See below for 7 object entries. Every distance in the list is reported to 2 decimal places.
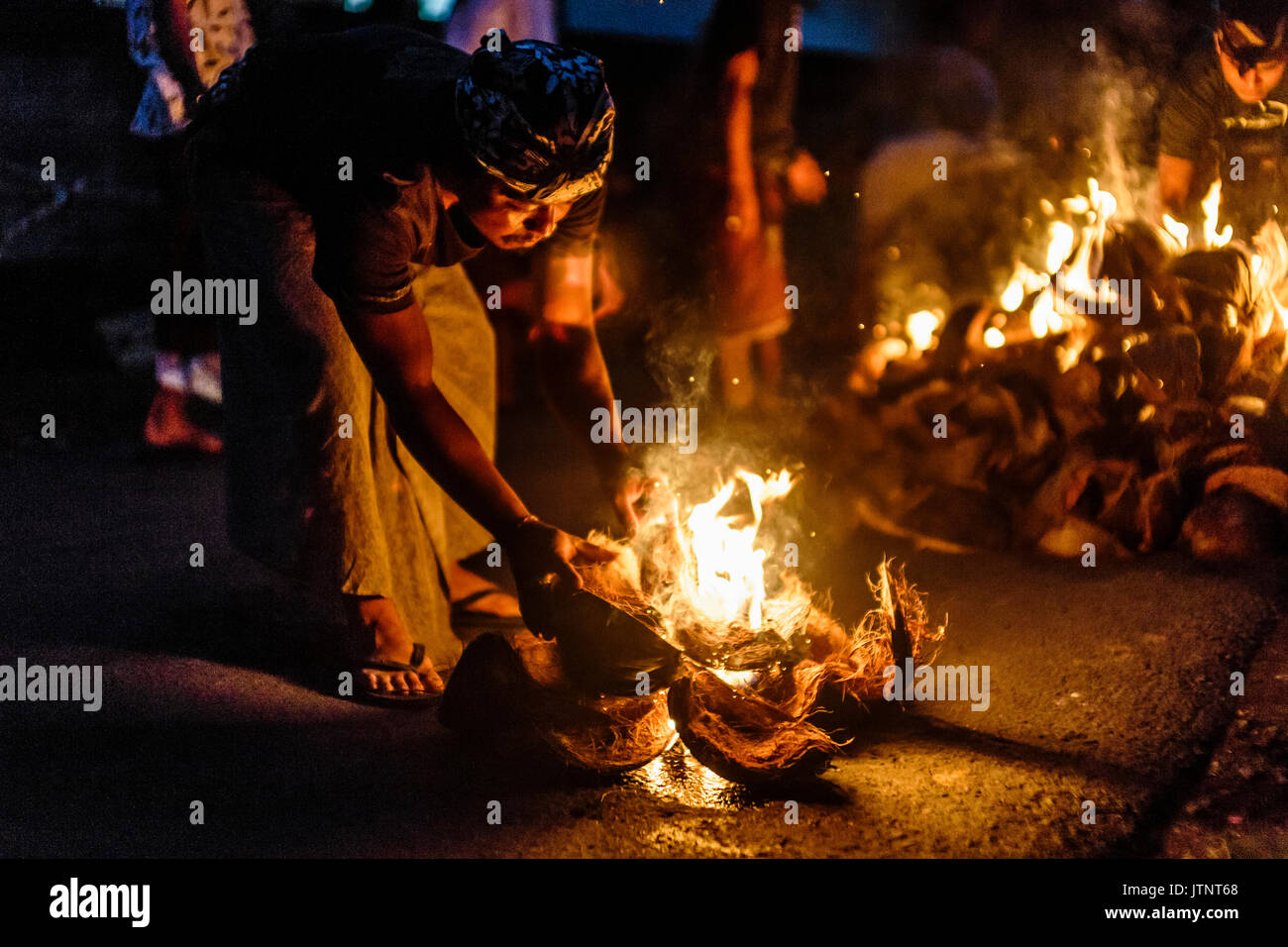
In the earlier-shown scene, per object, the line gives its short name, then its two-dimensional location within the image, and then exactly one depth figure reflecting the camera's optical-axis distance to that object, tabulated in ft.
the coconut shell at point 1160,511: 14.76
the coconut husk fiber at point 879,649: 10.21
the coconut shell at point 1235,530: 14.38
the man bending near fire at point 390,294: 9.59
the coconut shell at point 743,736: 9.36
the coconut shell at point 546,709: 9.70
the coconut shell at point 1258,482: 14.47
